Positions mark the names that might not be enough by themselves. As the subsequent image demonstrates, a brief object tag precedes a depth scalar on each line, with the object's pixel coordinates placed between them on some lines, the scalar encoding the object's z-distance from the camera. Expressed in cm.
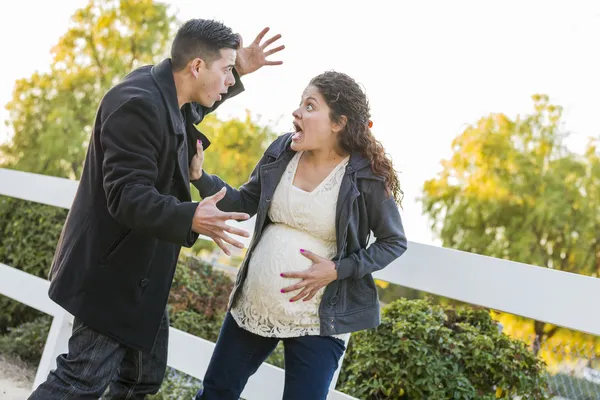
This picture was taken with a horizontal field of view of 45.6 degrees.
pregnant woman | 251
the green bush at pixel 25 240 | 583
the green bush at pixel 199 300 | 470
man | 225
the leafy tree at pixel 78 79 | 2033
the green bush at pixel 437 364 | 315
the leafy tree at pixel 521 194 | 2302
